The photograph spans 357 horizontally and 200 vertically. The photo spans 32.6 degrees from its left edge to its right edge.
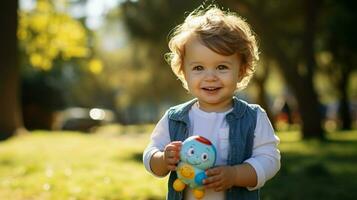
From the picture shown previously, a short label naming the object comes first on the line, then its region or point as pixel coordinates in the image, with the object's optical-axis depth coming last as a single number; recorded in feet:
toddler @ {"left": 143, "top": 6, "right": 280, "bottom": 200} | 10.16
